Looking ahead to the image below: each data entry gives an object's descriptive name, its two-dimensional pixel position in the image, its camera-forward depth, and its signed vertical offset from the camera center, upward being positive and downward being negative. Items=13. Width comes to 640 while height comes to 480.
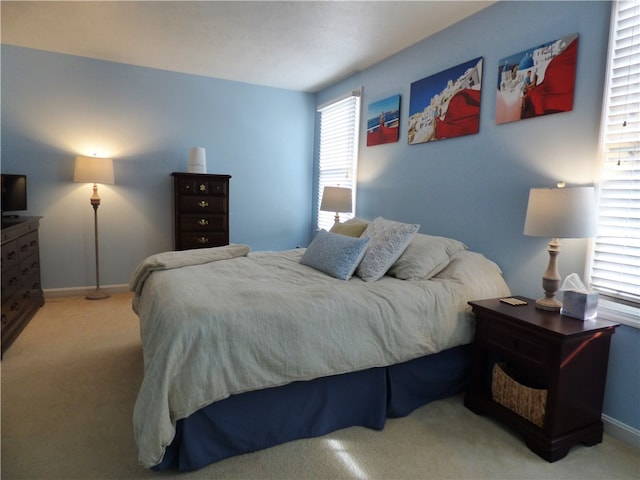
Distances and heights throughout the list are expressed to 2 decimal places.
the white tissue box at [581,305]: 1.83 -0.46
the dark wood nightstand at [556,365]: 1.72 -0.74
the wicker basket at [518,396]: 1.80 -0.96
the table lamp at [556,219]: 1.81 -0.04
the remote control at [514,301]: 2.09 -0.52
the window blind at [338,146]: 4.16 +0.68
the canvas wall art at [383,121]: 3.50 +0.82
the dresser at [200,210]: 4.04 -0.13
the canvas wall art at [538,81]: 2.11 +0.79
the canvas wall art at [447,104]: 2.73 +0.82
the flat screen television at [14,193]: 3.24 -0.02
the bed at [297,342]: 1.52 -0.65
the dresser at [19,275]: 2.76 -0.71
